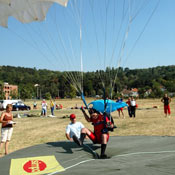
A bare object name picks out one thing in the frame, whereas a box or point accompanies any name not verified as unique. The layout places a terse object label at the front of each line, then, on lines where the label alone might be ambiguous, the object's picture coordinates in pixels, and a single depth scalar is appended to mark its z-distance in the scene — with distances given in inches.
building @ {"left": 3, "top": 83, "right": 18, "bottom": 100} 2738.7
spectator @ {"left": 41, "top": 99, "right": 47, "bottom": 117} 552.4
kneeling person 192.1
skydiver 172.2
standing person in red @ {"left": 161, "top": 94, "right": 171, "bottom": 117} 440.4
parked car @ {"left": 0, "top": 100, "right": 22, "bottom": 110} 854.6
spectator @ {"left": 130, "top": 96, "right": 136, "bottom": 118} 469.2
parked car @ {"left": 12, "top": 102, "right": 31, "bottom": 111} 866.8
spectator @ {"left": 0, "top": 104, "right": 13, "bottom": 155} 197.4
